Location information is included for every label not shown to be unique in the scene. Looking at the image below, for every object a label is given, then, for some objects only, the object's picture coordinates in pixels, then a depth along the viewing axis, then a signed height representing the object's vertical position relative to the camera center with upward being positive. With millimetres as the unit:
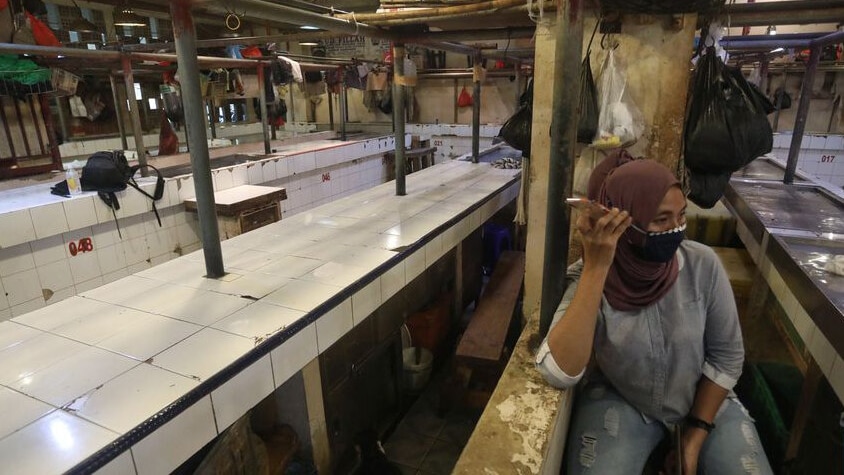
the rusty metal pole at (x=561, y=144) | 1885 -173
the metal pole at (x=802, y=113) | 4188 -156
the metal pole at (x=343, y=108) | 9227 -48
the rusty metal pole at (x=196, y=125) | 2494 -88
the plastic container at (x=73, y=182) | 4547 -661
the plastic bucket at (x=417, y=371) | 4578 -2483
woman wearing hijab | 1818 -957
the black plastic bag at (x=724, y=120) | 2359 -109
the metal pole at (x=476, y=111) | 6102 -108
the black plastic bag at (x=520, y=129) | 3199 -177
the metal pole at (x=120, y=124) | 6535 -198
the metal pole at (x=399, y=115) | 4418 -103
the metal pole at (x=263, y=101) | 7113 +90
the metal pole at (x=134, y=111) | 5023 -17
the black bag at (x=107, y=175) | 4504 -596
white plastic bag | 2467 -61
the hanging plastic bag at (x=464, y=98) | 12172 +120
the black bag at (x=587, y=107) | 2516 -34
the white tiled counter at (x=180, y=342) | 1681 -1044
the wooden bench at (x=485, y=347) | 3639 -1833
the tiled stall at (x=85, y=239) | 4078 -1230
